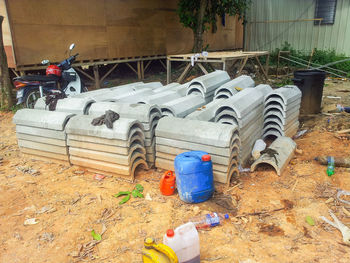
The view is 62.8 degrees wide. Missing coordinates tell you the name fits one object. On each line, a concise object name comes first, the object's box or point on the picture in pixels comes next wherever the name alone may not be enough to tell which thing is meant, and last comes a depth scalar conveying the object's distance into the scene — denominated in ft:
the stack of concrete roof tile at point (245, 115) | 17.25
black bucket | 26.08
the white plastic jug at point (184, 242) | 9.75
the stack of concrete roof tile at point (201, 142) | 14.84
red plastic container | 14.84
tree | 44.47
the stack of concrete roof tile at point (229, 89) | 22.45
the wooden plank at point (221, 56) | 32.32
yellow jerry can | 9.17
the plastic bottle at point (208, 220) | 12.35
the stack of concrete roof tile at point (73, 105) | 19.83
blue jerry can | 13.47
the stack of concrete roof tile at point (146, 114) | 17.47
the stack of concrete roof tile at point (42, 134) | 17.74
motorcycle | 26.86
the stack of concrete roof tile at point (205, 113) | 17.76
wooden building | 32.17
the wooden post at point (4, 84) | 28.54
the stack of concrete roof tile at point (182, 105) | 19.02
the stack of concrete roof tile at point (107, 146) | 15.71
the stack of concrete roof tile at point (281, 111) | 20.85
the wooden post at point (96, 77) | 40.52
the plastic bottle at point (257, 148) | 18.69
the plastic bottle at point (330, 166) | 16.61
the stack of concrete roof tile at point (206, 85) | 23.41
